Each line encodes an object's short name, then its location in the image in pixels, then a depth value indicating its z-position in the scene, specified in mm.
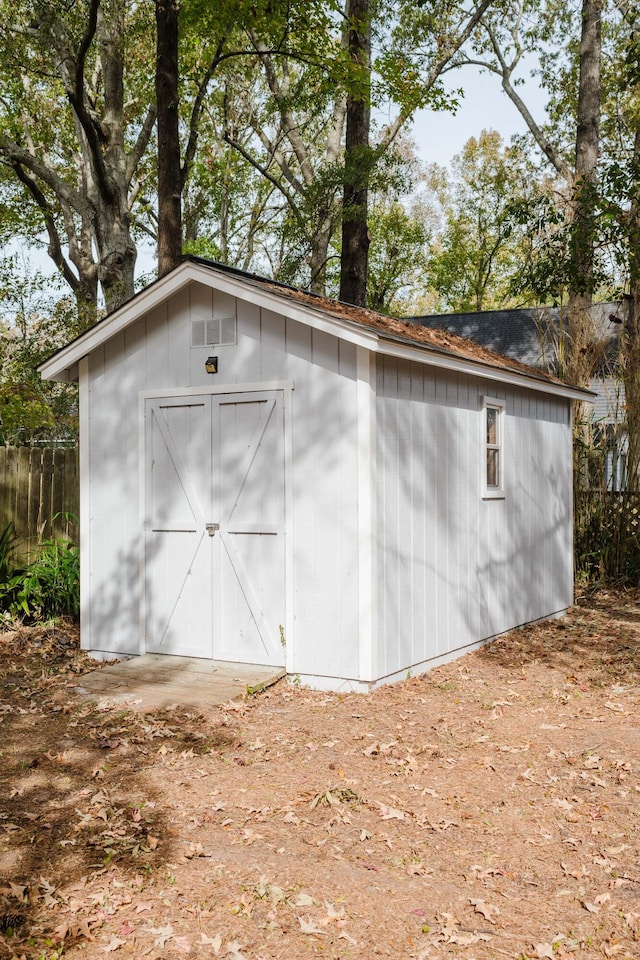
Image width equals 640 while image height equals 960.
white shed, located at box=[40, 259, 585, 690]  6703
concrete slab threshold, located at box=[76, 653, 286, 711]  6434
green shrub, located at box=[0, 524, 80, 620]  9086
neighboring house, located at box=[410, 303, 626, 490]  20938
